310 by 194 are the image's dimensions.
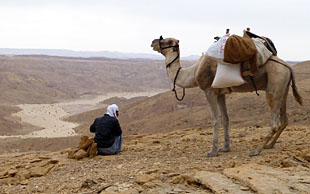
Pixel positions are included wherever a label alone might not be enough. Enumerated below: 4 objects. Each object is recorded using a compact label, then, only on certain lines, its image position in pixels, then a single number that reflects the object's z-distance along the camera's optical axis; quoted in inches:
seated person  350.9
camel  305.9
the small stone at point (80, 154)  341.9
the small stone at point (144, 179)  238.1
